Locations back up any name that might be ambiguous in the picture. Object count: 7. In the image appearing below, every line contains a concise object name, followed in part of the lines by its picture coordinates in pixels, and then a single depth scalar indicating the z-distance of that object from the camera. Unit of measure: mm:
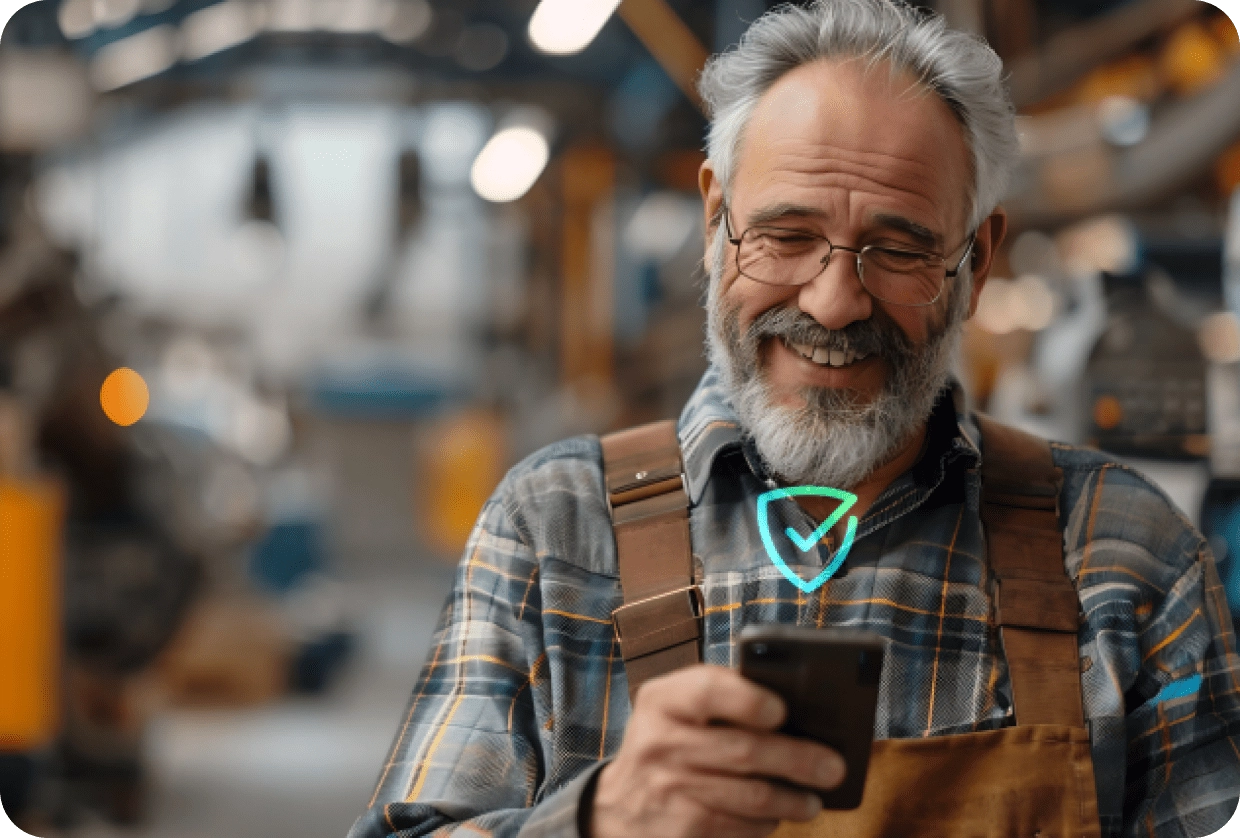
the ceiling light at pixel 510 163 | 9969
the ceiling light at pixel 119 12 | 7375
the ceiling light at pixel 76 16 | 5340
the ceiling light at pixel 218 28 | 9430
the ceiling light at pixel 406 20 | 9750
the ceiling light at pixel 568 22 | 4707
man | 1573
